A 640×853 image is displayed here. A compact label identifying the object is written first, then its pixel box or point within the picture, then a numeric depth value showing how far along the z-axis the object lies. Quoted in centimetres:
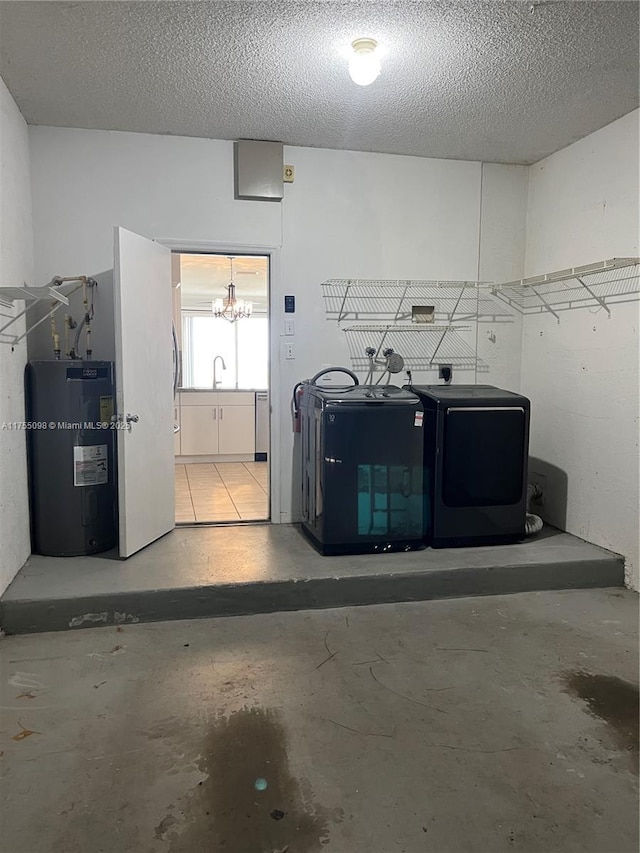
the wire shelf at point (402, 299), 429
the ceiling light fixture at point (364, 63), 267
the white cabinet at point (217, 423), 738
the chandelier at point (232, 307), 788
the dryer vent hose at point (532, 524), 394
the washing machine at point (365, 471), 353
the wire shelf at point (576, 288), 348
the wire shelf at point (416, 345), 434
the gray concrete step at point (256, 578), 296
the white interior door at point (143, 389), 337
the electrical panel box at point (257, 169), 397
